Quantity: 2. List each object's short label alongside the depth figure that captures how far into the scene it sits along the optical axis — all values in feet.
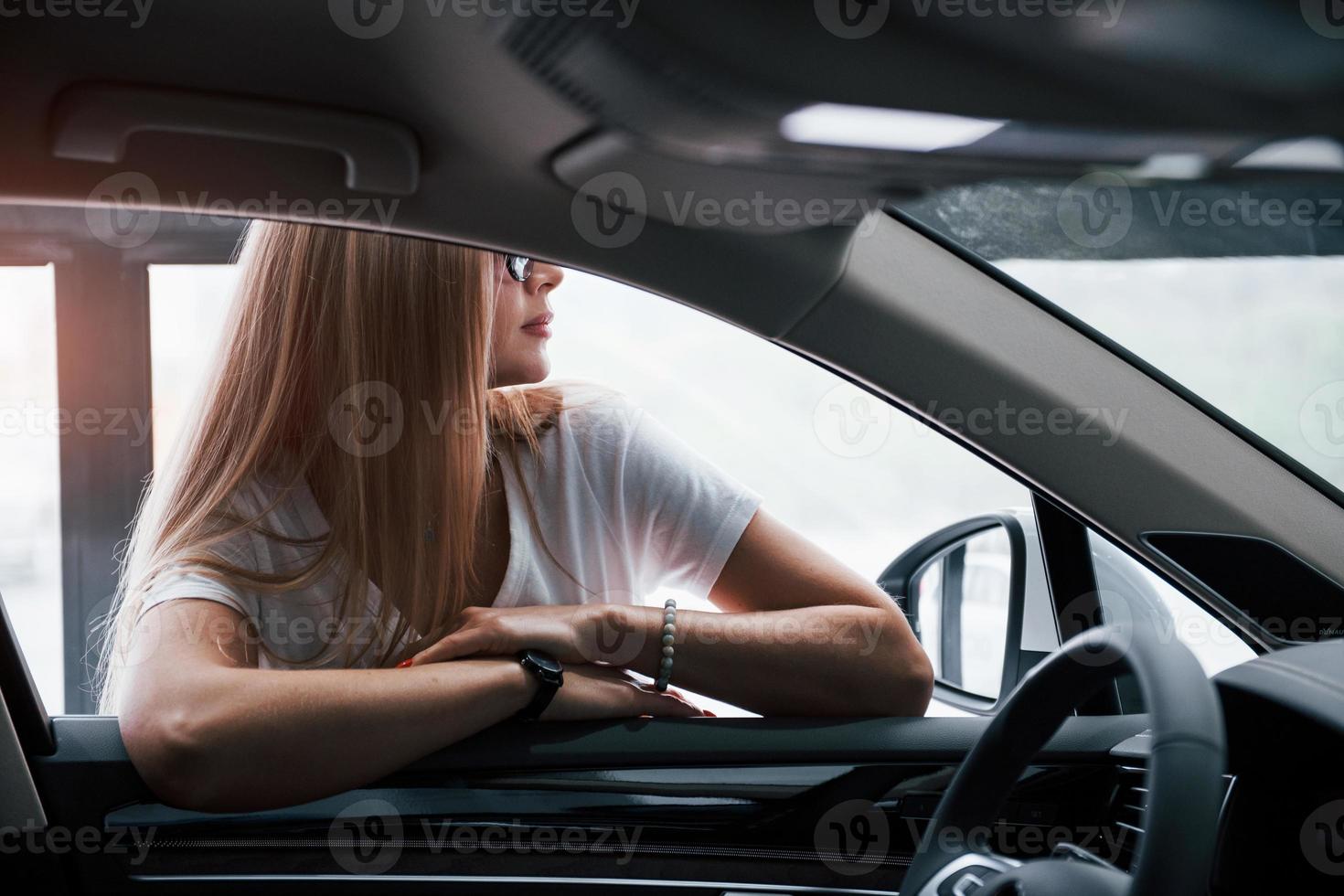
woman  4.90
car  3.52
